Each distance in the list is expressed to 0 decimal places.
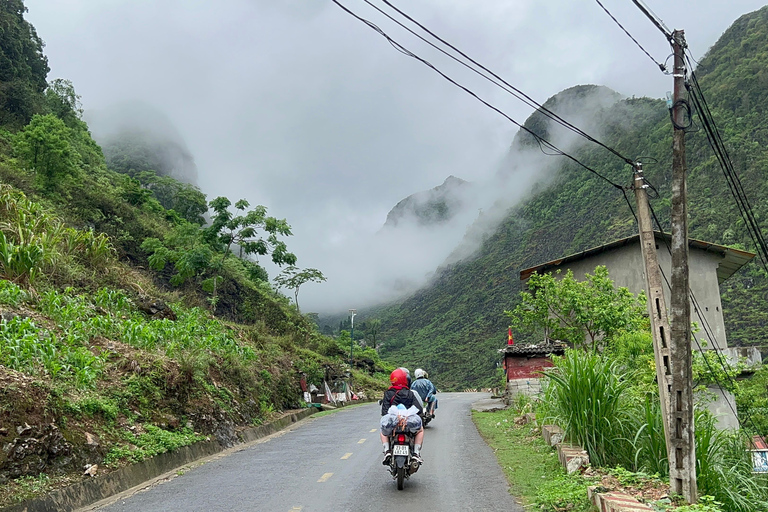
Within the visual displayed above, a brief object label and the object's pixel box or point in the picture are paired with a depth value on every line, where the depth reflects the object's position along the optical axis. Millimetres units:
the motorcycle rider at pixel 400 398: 8702
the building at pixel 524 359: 29281
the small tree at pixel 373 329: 78388
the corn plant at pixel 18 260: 13734
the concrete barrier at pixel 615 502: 5477
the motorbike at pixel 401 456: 8164
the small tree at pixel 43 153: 26219
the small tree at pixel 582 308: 18797
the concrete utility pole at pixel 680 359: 6152
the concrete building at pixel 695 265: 27188
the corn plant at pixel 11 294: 12203
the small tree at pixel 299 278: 46000
